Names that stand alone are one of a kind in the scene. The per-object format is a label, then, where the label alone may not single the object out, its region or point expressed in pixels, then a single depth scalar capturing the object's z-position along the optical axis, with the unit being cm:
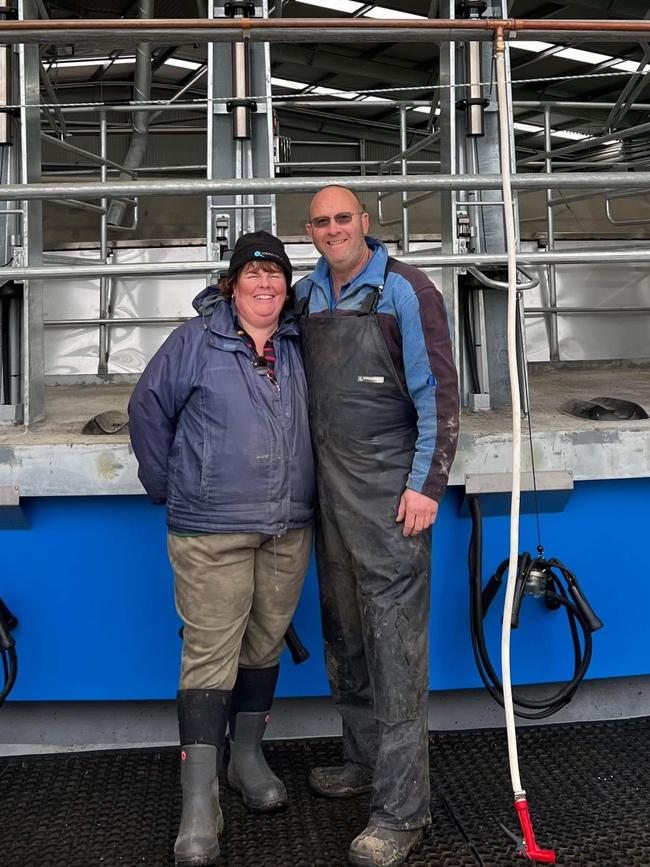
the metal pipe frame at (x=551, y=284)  497
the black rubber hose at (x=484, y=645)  239
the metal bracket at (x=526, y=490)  242
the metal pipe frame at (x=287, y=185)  222
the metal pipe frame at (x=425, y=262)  231
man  203
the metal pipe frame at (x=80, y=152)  350
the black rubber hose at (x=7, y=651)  236
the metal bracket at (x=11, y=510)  236
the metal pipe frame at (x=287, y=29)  207
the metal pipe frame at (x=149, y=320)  445
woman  205
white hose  174
